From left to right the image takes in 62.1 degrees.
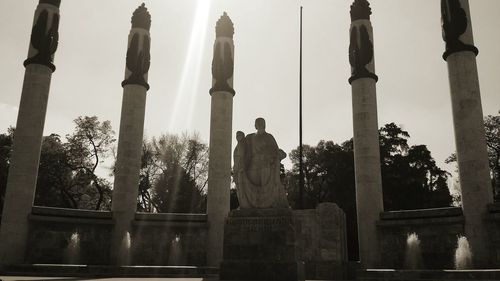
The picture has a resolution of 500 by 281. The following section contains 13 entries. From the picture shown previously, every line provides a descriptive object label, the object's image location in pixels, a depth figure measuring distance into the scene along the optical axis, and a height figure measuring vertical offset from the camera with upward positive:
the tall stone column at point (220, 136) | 27.39 +7.22
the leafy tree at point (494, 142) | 45.03 +11.25
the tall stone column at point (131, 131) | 26.45 +7.13
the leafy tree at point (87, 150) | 41.62 +8.75
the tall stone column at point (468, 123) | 22.38 +6.87
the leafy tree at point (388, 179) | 43.84 +7.45
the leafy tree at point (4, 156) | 38.78 +7.92
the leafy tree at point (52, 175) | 40.03 +6.06
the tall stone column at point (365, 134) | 26.11 +7.23
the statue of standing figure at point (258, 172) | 12.70 +2.12
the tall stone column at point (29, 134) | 23.81 +6.17
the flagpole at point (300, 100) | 29.16 +10.19
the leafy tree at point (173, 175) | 46.75 +7.59
